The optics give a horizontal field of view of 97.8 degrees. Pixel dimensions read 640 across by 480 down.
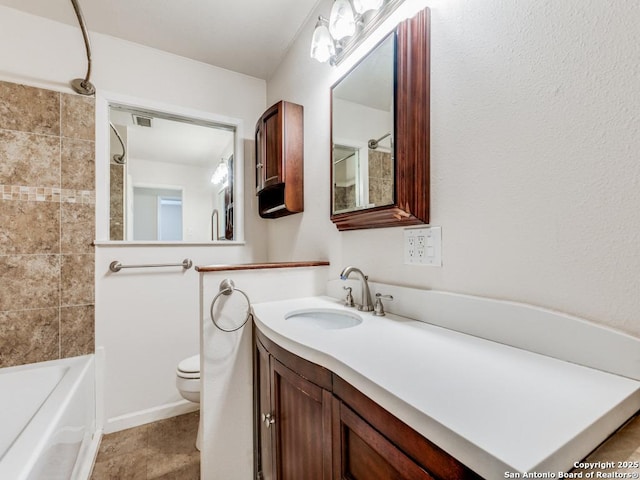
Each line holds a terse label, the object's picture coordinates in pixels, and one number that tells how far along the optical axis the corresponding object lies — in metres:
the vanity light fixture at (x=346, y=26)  1.12
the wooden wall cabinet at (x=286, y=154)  1.69
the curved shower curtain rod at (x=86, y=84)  1.62
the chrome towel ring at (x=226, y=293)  1.16
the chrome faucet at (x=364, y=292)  1.12
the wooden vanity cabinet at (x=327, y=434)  0.46
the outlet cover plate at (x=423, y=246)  0.93
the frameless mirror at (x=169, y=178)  1.84
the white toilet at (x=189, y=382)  1.53
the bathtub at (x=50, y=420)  0.83
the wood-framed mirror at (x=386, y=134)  0.95
